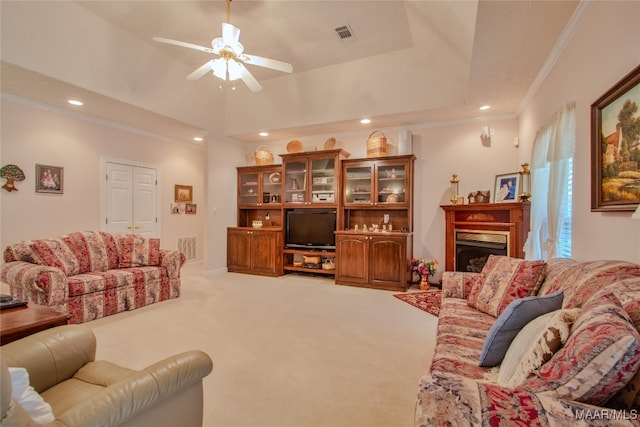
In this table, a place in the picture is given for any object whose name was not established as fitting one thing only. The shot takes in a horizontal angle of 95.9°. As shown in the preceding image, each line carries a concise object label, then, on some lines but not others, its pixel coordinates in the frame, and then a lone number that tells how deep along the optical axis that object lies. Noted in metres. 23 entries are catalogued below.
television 5.28
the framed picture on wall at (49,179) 4.16
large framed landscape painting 1.52
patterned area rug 3.62
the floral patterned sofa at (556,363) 0.83
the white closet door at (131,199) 5.04
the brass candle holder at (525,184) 3.64
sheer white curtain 2.30
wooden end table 1.73
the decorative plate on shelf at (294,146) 5.65
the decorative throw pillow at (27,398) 0.83
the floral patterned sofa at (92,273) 2.89
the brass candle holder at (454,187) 4.52
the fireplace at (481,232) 3.64
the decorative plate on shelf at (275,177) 5.82
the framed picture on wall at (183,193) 6.16
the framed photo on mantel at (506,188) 3.98
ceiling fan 2.78
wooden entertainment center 4.67
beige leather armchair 0.87
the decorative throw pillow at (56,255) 3.24
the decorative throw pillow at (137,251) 3.96
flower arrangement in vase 4.46
